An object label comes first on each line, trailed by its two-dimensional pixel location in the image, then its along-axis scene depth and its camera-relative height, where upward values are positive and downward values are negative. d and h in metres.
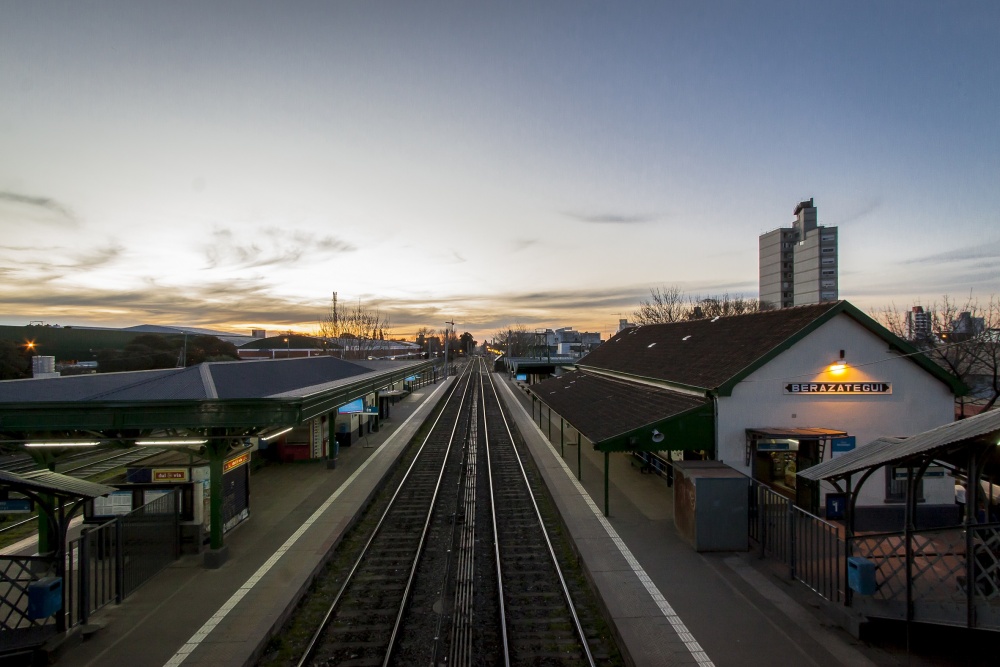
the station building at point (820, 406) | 12.41 -1.66
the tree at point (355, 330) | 75.16 +0.81
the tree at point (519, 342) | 139.26 -1.78
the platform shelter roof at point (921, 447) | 6.25 -1.47
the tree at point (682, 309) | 58.03 +3.04
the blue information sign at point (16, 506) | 8.95 -2.86
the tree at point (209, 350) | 62.53 -1.81
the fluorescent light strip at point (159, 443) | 10.09 -2.03
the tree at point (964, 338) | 21.23 -0.08
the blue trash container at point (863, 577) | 7.18 -3.22
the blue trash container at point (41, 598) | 6.73 -3.32
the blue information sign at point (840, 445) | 12.53 -2.54
